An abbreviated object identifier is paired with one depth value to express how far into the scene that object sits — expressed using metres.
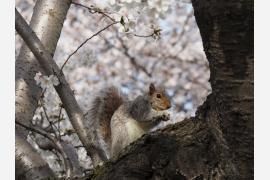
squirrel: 6.52
